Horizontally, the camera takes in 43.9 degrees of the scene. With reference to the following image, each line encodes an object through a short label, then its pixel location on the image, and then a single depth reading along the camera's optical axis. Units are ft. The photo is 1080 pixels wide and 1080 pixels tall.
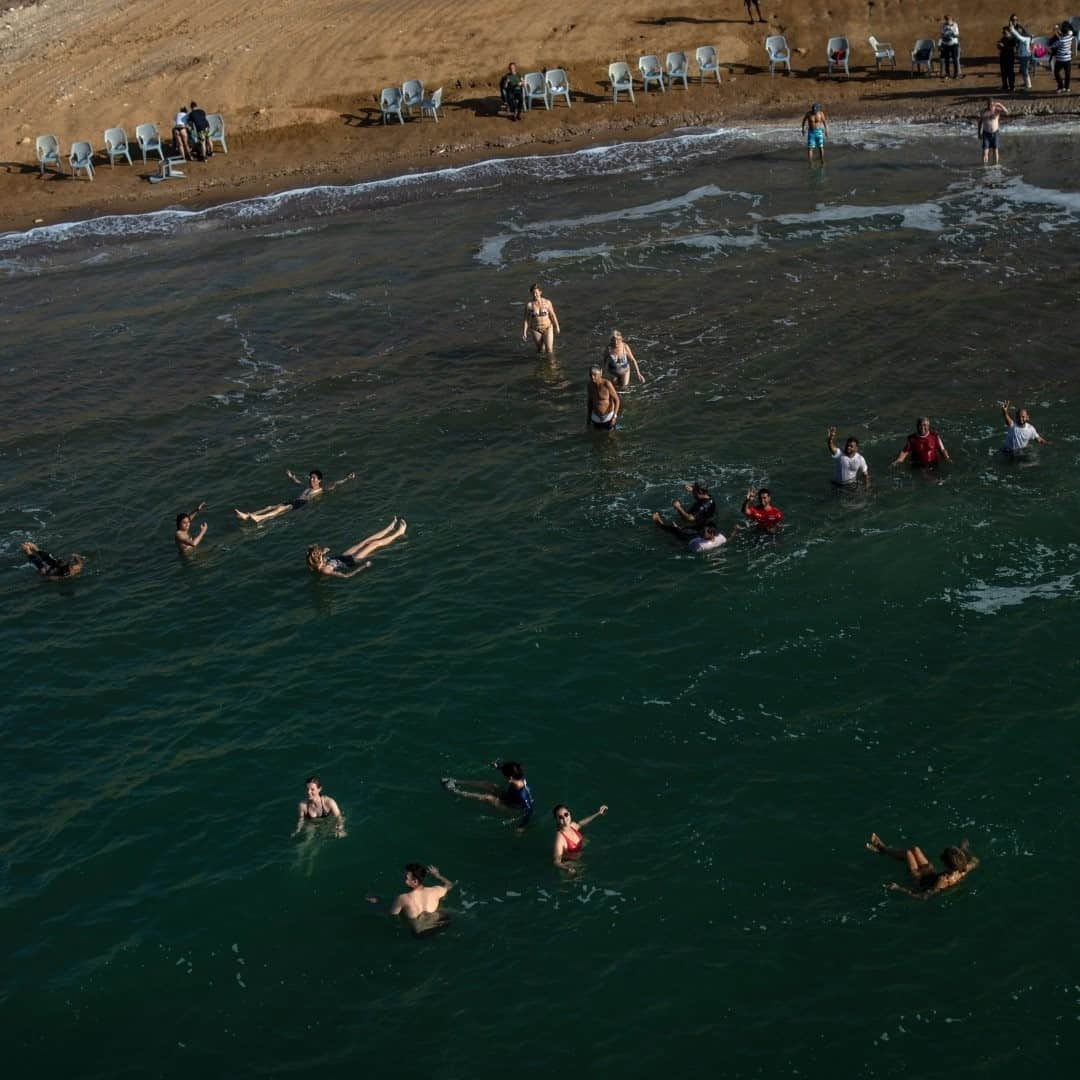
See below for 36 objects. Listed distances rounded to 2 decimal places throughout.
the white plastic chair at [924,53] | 166.71
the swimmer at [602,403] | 96.94
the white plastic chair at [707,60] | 172.65
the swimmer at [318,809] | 63.77
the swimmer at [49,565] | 87.45
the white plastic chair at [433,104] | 170.71
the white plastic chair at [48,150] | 166.61
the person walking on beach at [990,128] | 141.18
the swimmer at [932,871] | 56.03
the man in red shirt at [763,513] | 81.66
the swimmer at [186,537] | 88.48
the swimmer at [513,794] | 62.49
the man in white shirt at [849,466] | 85.25
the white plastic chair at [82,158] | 166.81
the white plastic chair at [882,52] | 168.55
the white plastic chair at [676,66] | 172.14
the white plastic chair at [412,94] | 173.06
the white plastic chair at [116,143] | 168.45
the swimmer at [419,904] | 57.62
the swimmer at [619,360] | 103.40
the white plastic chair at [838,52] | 169.68
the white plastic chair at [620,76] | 170.71
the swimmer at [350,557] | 84.28
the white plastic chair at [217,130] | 171.12
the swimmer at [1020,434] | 86.38
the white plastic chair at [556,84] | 172.04
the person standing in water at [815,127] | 147.23
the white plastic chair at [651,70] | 172.24
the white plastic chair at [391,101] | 171.53
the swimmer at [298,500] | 92.58
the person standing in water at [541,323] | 110.93
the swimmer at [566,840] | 59.77
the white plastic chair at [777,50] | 171.83
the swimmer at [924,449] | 86.58
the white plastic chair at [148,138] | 168.25
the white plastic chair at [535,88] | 171.53
